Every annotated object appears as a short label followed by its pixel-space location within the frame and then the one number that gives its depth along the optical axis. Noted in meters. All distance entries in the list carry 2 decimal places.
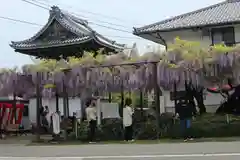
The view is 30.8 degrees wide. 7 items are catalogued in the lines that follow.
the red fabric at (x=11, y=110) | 20.20
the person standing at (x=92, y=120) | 16.73
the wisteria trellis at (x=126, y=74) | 17.44
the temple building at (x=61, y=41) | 26.00
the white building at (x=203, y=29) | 24.64
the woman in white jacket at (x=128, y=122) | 16.53
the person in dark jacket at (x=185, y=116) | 15.77
